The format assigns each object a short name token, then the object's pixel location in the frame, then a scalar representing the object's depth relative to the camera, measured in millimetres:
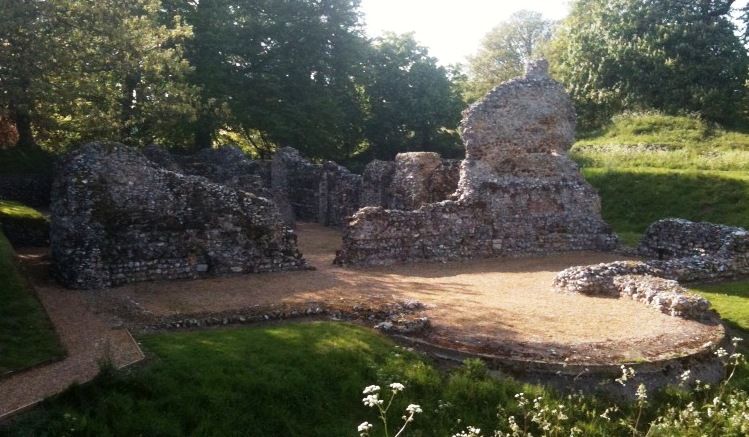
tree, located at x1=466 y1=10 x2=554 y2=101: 67625
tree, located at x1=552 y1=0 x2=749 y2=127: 38406
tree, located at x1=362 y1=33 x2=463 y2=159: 40562
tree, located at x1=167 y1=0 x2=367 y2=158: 34281
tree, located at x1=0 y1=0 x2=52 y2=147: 16906
